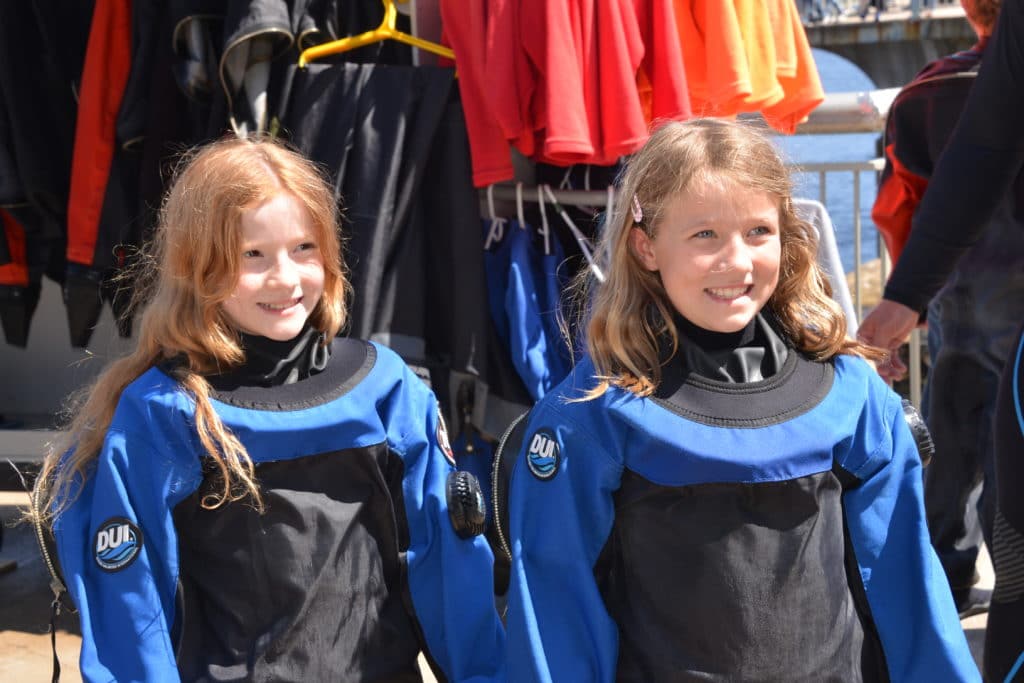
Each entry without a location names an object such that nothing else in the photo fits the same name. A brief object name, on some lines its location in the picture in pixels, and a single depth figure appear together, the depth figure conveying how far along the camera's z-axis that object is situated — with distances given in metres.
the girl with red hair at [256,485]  2.06
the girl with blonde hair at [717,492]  1.93
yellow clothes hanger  3.64
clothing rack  3.54
